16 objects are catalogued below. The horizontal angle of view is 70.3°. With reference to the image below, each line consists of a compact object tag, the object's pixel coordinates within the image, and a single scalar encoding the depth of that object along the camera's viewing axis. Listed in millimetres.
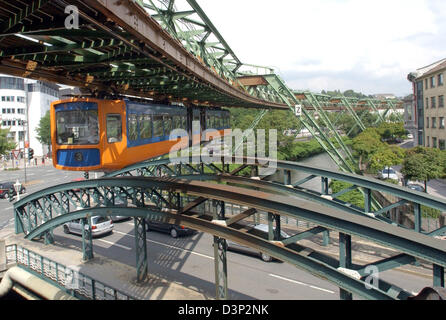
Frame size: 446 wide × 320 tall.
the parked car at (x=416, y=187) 22880
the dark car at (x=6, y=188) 29609
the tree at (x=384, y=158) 27047
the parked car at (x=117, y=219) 22431
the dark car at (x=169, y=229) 18875
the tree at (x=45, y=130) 54822
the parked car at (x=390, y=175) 28716
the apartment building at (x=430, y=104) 30406
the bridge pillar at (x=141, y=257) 13445
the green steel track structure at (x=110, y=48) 5039
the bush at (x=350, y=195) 22066
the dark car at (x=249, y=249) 15234
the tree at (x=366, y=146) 32938
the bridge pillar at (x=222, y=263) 9927
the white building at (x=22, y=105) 58375
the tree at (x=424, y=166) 20328
